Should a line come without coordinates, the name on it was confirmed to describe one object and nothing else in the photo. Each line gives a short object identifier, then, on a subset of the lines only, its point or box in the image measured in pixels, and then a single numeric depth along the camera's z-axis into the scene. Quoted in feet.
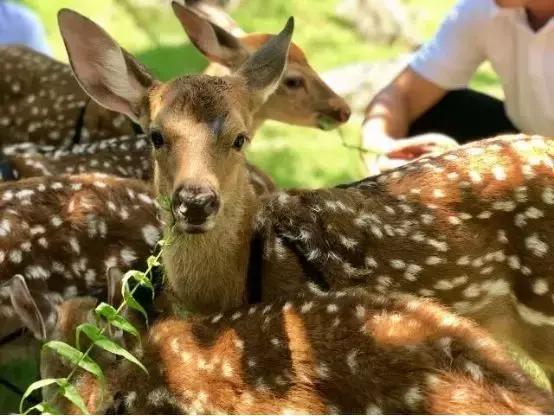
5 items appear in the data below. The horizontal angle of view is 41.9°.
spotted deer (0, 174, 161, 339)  5.81
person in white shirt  7.28
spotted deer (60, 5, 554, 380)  4.98
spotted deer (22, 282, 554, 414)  3.60
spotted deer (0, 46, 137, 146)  9.00
